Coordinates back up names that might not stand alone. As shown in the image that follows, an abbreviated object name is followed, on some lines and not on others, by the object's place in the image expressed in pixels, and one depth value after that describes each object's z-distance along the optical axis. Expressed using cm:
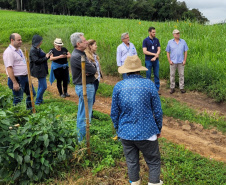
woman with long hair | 477
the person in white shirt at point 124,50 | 621
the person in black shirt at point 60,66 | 647
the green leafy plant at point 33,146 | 286
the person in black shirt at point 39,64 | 561
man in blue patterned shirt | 273
